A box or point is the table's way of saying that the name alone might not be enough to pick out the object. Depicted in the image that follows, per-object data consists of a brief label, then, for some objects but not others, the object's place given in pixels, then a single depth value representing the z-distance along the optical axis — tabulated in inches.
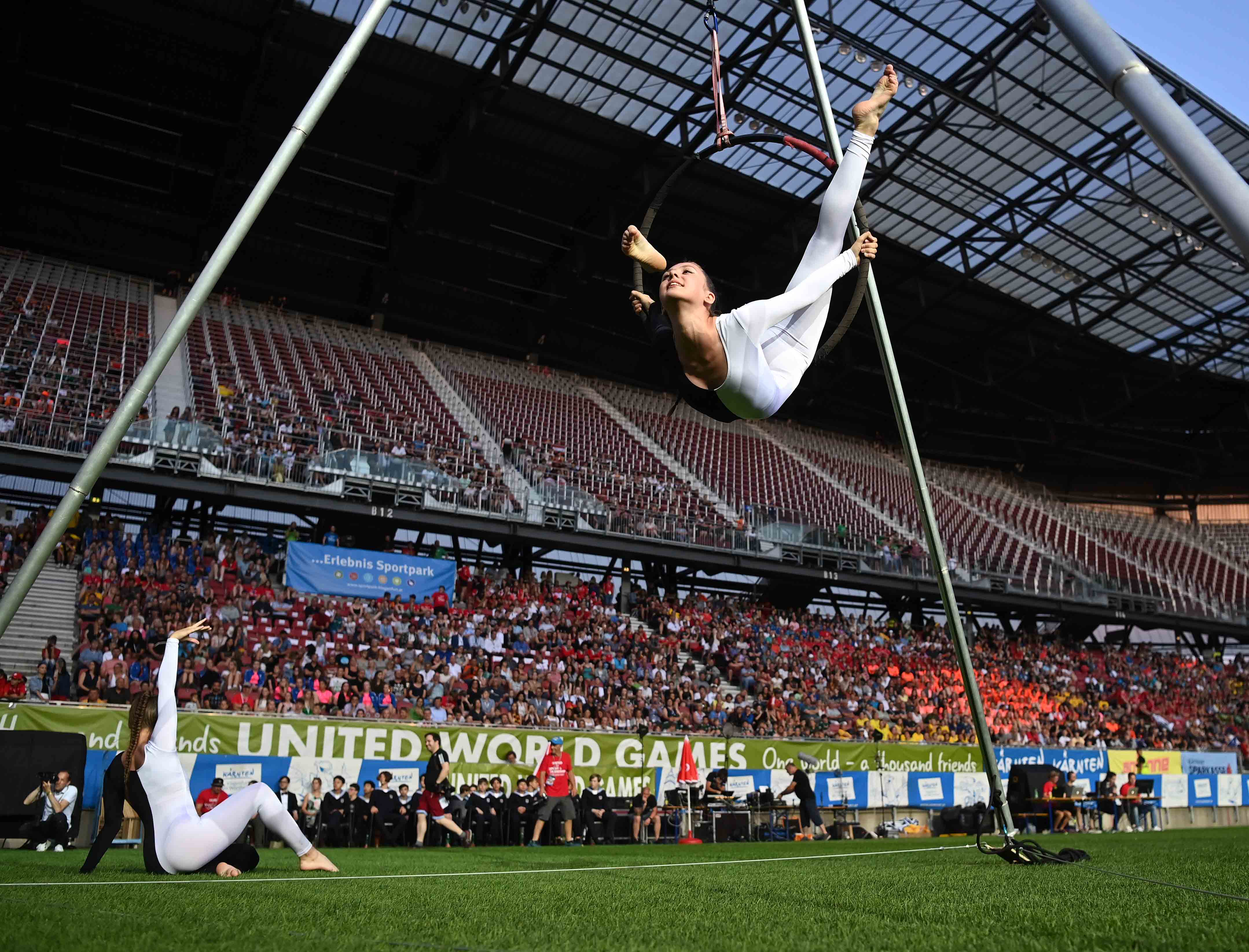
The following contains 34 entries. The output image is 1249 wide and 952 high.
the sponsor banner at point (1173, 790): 841.5
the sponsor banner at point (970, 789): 753.0
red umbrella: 616.4
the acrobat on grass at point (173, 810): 223.3
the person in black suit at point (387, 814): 495.8
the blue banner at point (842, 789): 673.0
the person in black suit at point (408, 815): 502.0
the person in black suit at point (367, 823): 493.0
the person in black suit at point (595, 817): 561.3
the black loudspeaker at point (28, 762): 372.2
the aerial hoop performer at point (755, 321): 177.3
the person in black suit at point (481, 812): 531.5
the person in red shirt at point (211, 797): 452.1
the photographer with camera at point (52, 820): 374.6
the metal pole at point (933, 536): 253.4
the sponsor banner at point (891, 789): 696.4
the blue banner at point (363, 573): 776.9
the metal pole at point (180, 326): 157.2
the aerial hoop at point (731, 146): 215.0
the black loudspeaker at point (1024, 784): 639.8
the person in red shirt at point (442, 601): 816.3
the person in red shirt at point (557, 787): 535.5
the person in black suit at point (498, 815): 535.2
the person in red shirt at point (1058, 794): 662.5
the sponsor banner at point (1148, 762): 860.0
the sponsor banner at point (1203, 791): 866.8
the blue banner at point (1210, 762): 927.7
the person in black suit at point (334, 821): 486.9
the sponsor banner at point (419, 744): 471.2
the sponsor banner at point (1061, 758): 806.5
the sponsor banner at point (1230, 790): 890.7
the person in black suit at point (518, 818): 538.9
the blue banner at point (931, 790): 720.3
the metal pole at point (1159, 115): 91.3
